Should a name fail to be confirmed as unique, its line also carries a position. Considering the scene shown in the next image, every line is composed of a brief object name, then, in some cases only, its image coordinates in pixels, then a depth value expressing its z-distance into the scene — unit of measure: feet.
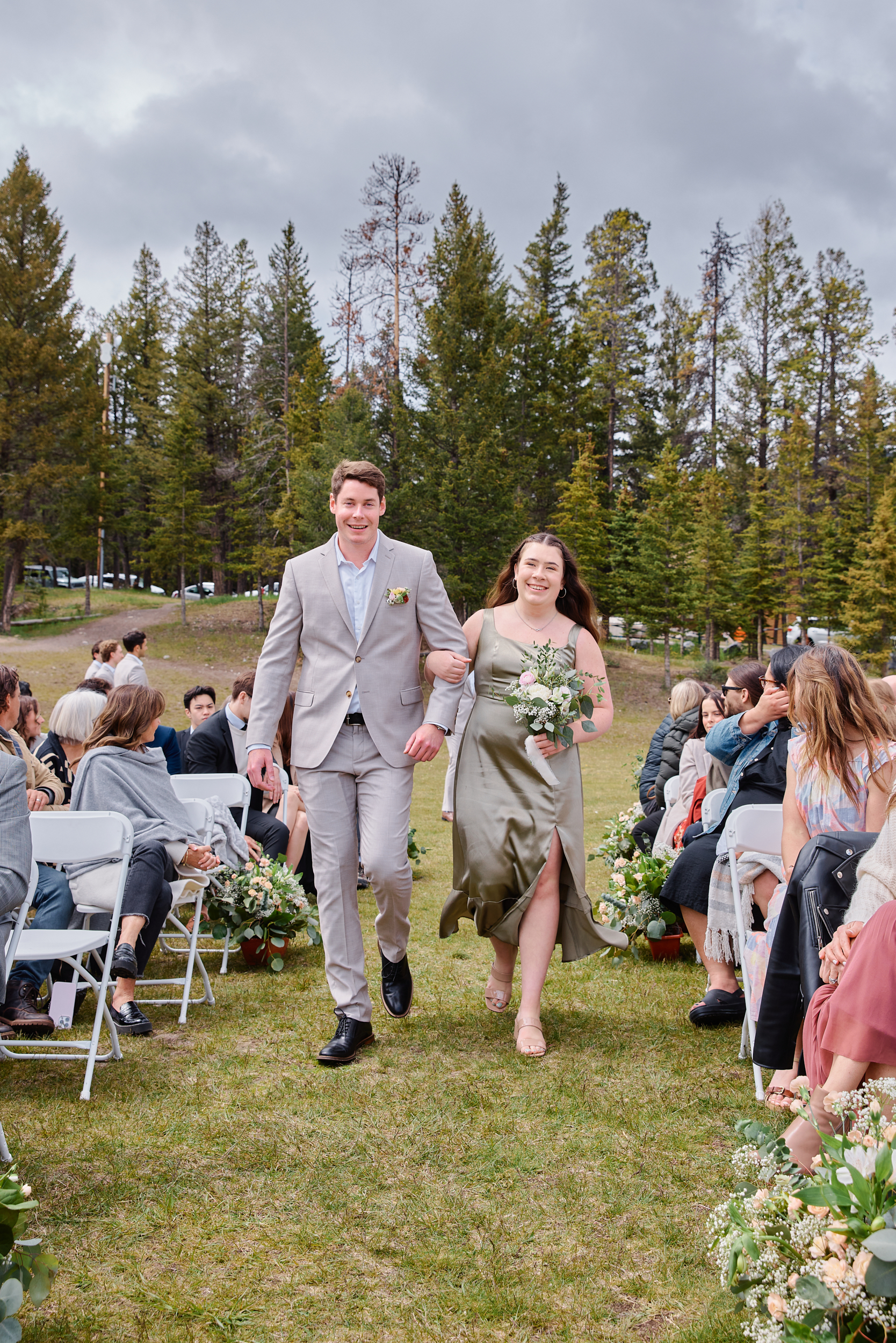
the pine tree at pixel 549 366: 126.31
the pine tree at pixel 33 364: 106.73
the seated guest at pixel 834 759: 11.57
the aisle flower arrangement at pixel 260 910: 18.93
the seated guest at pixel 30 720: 20.86
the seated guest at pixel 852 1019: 7.86
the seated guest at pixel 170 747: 25.96
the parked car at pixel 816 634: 111.57
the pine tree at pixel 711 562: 105.29
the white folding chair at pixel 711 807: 17.21
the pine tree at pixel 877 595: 99.76
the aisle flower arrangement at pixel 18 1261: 6.23
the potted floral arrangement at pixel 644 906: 19.53
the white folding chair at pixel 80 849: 13.39
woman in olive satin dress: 14.73
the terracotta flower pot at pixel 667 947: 19.98
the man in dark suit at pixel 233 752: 22.25
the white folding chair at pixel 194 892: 16.35
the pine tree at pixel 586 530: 112.57
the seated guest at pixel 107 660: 36.52
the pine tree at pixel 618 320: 132.57
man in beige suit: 13.98
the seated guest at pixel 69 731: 20.81
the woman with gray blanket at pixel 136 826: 15.33
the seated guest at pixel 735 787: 15.44
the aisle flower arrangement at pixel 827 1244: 5.65
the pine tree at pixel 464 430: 96.43
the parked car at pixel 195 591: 161.58
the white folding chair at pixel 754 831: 13.83
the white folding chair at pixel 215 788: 20.44
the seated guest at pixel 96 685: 25.96
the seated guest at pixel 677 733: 23.09
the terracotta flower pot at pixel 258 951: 19.52
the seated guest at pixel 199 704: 26.43
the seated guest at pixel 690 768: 20.61
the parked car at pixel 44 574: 129.29
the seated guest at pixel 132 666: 34.83
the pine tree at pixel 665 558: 104.58
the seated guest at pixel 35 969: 14.78
